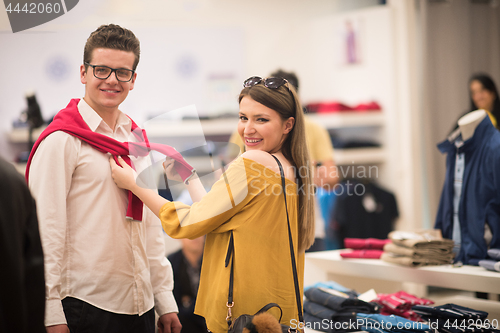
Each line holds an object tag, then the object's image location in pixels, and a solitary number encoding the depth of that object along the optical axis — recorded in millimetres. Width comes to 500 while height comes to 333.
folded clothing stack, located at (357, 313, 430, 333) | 1994
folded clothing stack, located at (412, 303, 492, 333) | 2016
